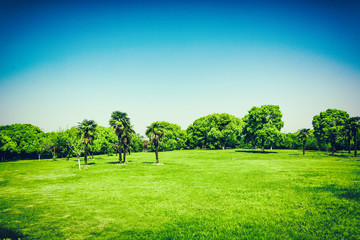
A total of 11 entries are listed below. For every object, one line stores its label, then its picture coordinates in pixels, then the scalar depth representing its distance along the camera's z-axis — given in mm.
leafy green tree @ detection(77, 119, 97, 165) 45781
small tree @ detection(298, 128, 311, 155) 57656
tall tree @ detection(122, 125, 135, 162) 46250
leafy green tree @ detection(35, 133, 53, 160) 68625
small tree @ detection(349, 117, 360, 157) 49203
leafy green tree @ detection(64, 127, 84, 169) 42875
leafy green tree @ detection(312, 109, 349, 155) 59744
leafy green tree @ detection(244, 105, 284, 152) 58188
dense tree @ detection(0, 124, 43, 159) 68812
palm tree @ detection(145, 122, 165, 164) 43625
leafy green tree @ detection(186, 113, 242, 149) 85250
